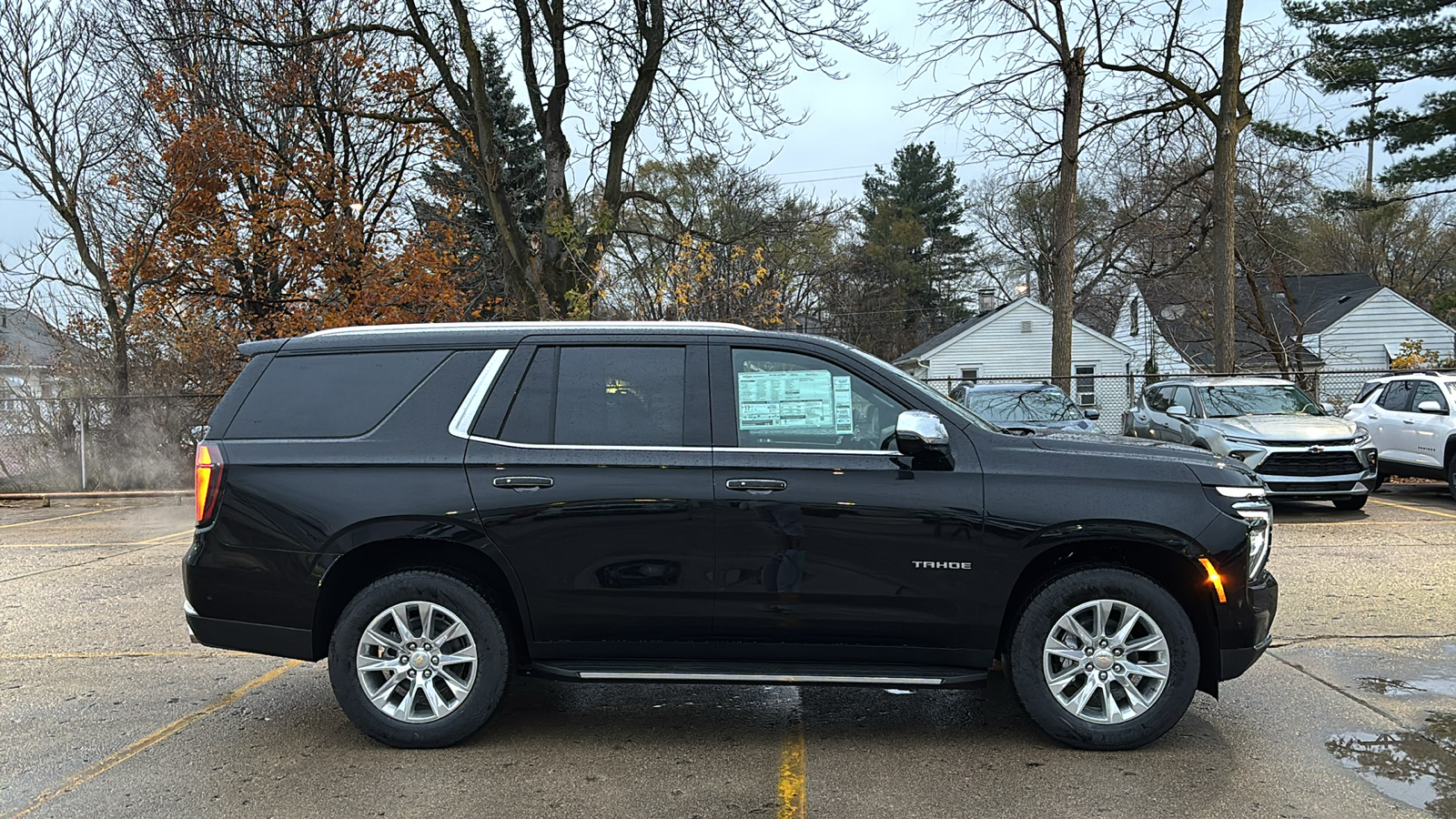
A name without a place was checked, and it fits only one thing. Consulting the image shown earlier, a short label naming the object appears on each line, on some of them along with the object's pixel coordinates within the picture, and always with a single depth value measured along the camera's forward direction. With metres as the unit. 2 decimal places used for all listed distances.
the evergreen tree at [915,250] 53.25
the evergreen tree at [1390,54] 20.92
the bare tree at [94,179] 17.33
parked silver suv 10.93
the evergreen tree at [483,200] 22.11
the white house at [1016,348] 42.06
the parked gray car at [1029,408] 14.24
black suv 4.12
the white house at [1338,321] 36.41
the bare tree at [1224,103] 16.02
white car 12.10
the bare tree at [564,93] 16.39
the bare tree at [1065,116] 17.55
